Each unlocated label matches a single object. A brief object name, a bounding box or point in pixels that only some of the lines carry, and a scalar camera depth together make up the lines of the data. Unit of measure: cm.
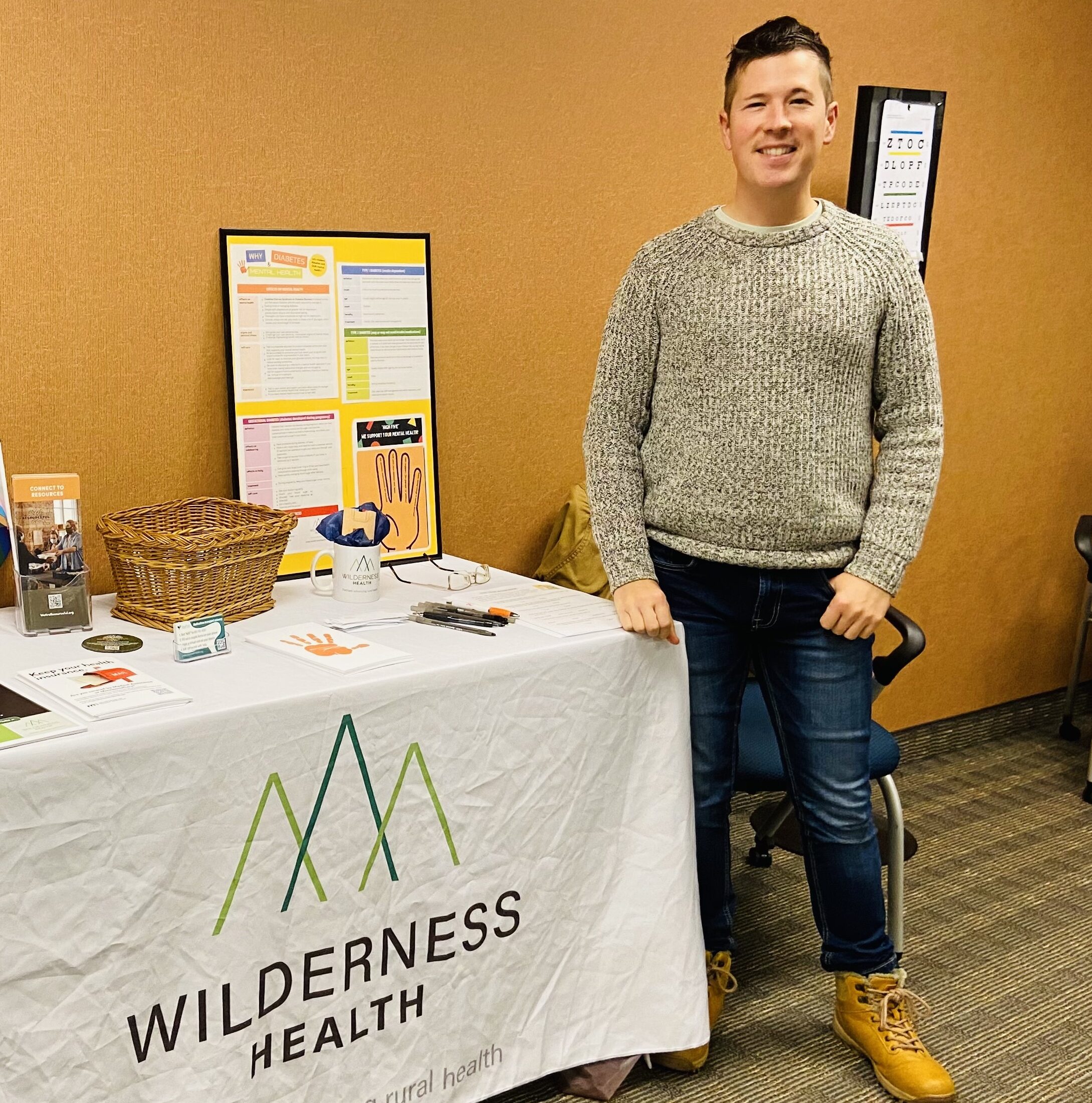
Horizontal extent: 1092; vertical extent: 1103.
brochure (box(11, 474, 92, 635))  161
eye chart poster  276
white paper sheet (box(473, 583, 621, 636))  173
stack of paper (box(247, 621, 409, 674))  152
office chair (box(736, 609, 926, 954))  196
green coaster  157
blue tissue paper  185
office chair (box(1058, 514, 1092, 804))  316
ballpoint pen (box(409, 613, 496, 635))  169
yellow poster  193
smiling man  168
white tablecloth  129
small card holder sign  152
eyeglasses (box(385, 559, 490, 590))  197
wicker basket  165
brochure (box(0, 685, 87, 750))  125
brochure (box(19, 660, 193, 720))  134
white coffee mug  185
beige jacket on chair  234
